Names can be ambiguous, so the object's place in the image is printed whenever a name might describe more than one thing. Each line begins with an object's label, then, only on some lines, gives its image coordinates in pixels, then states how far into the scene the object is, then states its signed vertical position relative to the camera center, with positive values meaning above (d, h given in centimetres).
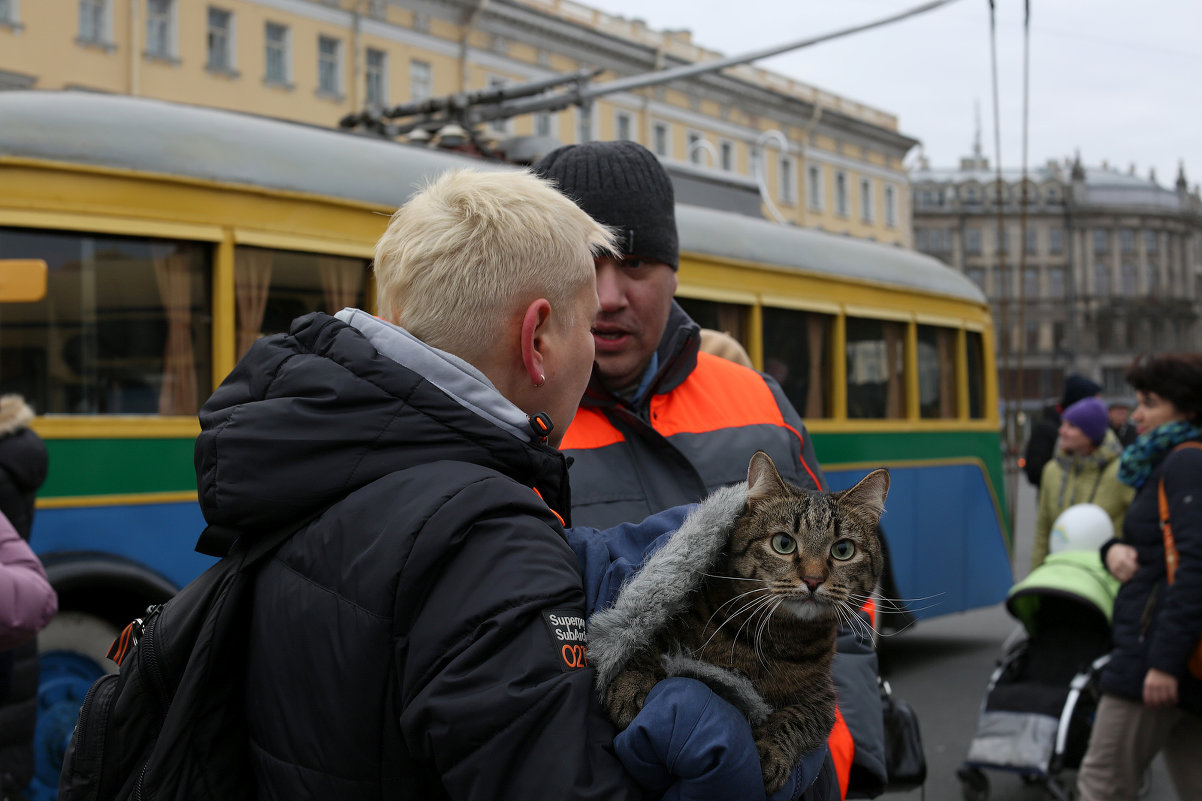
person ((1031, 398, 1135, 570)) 709 -36
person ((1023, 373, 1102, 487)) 1178 -30
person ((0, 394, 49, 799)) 420 -36
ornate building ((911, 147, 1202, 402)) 10075 +1437
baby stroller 570 -138
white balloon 650 -64
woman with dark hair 425 -76
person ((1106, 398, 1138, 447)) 1156 -10
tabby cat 146 -26
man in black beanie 238 +4
